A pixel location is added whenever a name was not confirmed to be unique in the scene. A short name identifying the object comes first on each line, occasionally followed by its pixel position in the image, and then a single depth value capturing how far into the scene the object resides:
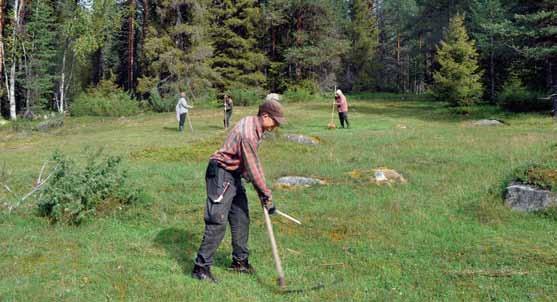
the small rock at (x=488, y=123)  19.14
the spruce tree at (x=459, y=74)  24.39
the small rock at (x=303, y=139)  14.26
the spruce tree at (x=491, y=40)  26.15
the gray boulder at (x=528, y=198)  6.95
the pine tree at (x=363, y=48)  50.97
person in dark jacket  20.48
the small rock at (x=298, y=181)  9.08
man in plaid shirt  5.00
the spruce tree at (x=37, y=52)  32.47
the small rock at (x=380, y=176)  9.07
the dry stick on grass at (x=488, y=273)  5.09
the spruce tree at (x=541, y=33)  19.78
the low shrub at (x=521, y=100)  23.05
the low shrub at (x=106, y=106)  31.77
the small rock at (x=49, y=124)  24.02
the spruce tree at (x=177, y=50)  34.19
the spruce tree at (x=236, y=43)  40.34
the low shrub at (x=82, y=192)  7.13
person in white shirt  19.80
